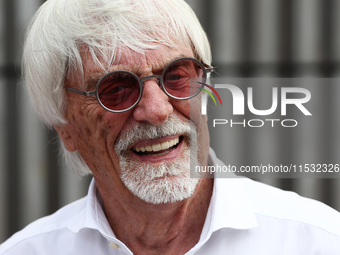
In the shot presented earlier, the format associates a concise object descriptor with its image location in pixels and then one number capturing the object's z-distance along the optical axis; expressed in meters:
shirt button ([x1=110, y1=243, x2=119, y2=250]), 1.52
